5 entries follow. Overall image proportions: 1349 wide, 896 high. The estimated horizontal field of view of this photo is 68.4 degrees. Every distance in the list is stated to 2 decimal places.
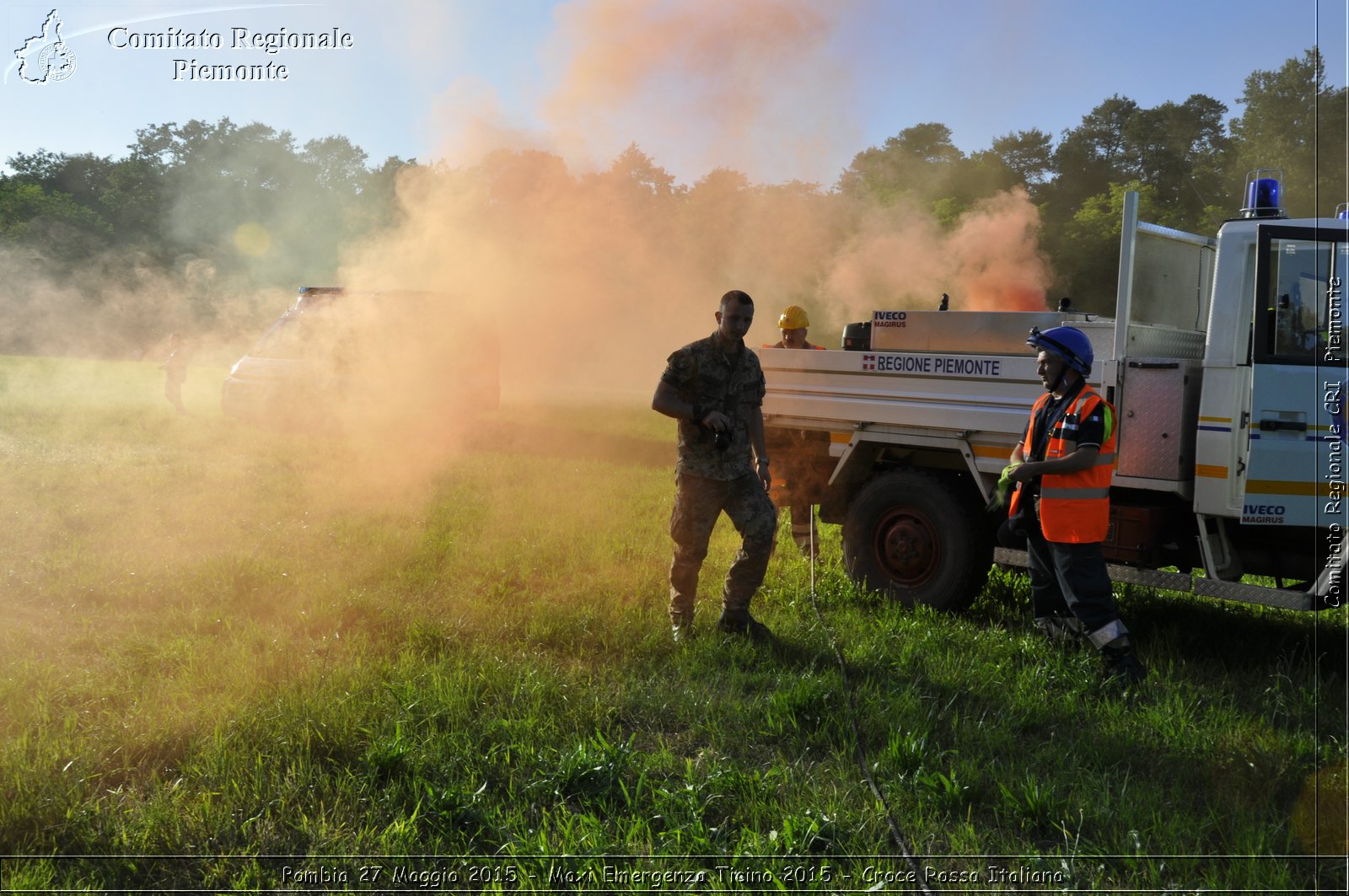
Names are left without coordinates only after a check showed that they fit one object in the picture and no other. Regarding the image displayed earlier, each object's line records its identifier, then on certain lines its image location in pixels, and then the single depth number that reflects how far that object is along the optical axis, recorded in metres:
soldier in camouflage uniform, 5.61
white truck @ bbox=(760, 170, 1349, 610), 5.11
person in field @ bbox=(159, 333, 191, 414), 16.48
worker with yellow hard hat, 8.73
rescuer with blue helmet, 4.92
